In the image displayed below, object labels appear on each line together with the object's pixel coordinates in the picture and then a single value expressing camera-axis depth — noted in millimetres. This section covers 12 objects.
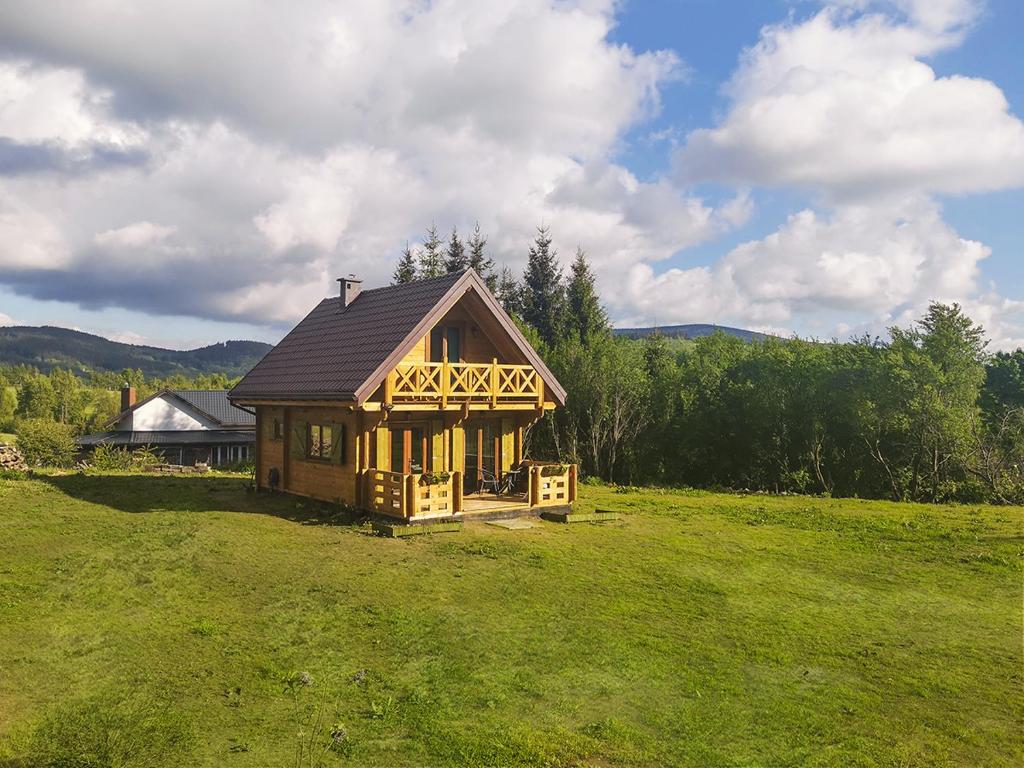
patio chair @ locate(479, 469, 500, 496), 21922
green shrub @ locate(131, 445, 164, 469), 38188
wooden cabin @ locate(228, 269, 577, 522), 18719
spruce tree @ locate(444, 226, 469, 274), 50094
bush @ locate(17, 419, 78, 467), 44688
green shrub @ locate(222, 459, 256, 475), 34272
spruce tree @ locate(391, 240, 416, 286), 50250
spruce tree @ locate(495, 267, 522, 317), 50844
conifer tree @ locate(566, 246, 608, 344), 46719
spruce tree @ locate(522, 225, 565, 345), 49906
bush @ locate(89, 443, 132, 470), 34500
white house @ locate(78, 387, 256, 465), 54312
